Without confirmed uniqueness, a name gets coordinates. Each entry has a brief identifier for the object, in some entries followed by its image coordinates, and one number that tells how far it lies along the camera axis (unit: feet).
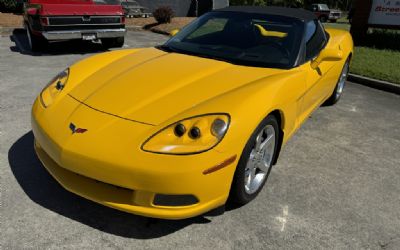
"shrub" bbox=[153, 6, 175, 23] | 48.42
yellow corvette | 7.51
